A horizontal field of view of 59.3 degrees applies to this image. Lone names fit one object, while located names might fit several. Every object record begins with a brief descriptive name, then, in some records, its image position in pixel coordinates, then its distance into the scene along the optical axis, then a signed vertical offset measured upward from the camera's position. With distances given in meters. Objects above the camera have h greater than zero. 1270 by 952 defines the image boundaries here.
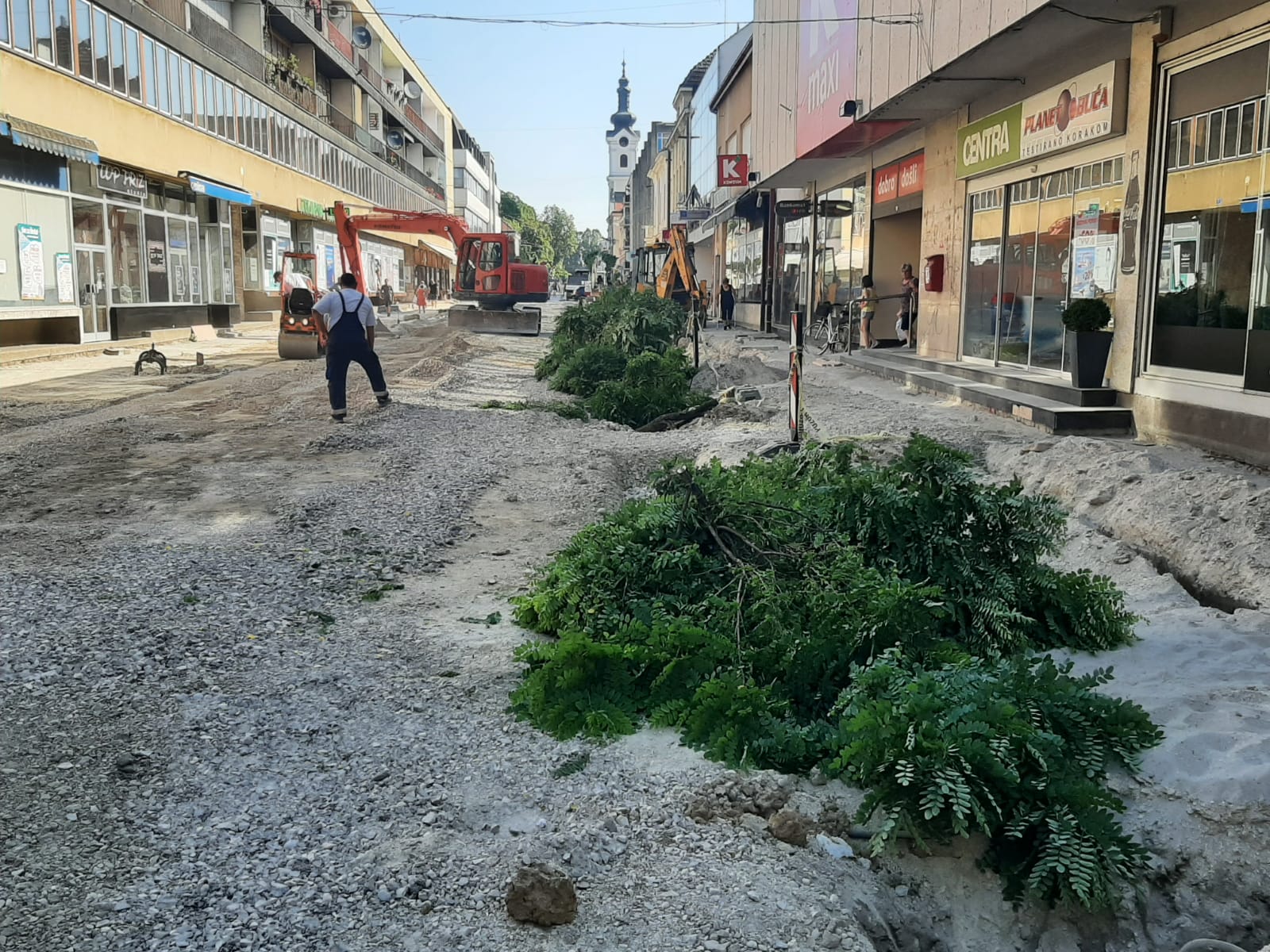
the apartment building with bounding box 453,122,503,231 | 104.38 +13.02
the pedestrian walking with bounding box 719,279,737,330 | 39.56 +0.35
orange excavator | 25.83 +1.15
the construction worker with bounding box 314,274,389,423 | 13.31 -0.31
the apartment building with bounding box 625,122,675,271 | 89.69 +11.10
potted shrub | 11.39 -0.23
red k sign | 34.53 +4.40
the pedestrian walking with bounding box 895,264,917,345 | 20.53 +0.06
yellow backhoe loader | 31.73 +1.05
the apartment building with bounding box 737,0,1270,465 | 9.68 +1.60
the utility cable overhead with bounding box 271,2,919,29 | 14.85 +4.25
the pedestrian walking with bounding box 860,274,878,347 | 21.92 +0.05
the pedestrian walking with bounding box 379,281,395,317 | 47.45 +0.51
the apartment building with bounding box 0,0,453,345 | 22.30 +3.86
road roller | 23.88 -0.44
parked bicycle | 23.52 -0.32
